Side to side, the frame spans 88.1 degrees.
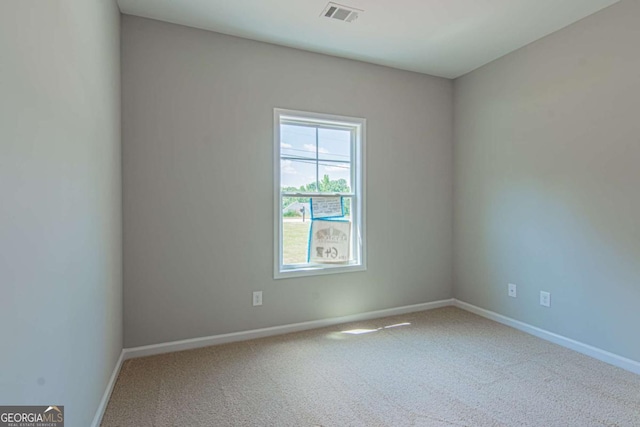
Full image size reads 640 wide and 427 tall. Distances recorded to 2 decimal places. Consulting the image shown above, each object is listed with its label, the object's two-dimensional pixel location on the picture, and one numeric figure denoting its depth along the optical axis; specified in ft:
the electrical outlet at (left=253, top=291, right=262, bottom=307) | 10.18
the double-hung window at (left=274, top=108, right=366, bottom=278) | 10.68
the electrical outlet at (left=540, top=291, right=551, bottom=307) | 9.95
